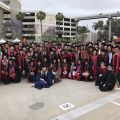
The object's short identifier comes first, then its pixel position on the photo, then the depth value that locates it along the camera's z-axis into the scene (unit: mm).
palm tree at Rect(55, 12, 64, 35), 33197
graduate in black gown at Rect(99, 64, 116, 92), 4206
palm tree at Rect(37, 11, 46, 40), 30244
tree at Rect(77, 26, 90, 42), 30679
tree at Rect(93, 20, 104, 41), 33335
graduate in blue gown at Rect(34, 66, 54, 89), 4492
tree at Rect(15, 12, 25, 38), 29053
